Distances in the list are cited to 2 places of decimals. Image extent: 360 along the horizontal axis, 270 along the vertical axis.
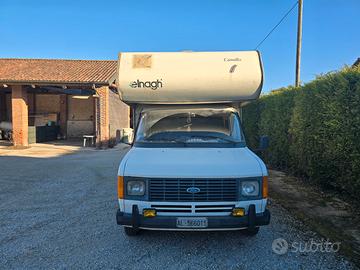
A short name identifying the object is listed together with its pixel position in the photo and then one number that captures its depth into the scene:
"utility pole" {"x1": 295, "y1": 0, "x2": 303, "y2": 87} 13.29
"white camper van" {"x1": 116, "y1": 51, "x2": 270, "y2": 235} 3.92
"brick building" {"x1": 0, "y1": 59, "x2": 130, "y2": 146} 17.33
